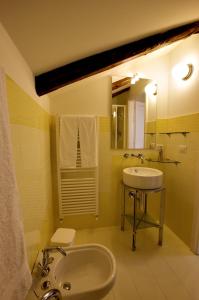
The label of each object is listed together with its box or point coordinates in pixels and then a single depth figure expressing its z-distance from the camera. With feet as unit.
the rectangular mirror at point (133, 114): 6.77
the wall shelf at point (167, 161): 6.55
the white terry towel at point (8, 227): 1.63
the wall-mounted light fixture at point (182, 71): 5.79
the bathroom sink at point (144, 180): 5.66
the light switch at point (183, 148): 6.01
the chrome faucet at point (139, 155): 7.04
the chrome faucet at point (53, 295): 2.74
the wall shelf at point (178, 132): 5.96
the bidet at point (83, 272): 3.02
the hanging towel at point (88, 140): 6.02
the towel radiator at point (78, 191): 6.35
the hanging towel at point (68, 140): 5.92
